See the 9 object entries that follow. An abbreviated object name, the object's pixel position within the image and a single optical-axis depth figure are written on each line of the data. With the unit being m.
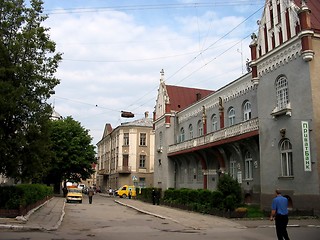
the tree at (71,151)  49.91
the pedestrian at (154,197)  36.79
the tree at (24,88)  17.89
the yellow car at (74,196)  38.22
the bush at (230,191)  21.64
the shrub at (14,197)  17.97
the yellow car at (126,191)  54.98
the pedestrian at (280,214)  11.35
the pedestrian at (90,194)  37.67
